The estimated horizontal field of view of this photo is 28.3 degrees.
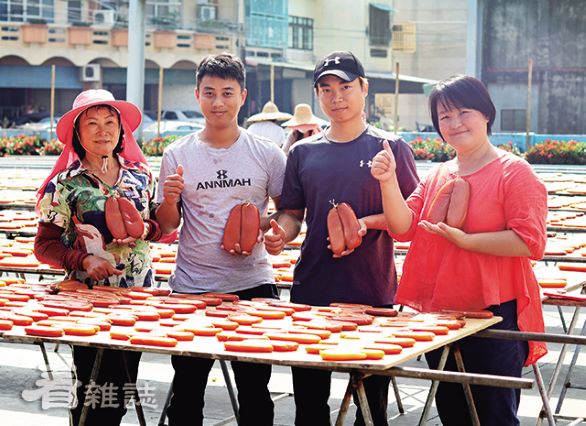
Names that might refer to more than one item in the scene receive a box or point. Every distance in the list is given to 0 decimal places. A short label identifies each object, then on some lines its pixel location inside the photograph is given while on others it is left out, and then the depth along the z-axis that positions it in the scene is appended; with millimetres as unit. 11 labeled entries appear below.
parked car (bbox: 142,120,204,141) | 37025
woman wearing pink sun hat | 5117
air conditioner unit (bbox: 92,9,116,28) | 48094
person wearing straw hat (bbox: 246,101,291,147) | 12227
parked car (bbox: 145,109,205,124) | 44469
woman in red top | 4410
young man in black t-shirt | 4867
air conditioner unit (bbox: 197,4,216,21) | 50094
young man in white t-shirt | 5113
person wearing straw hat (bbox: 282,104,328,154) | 10204
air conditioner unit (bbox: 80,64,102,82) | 47344
